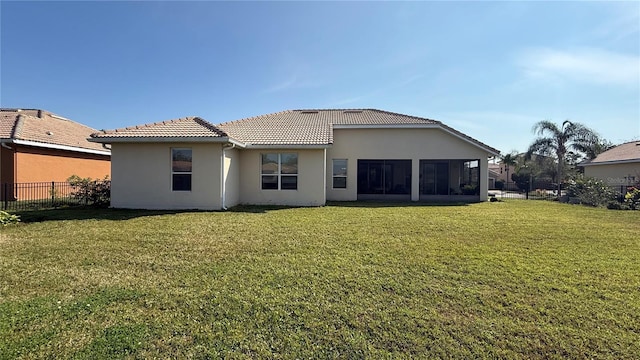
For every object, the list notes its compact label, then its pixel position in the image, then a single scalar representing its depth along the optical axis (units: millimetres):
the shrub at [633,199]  17453
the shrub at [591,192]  19031
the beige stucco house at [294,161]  13305
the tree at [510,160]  42562
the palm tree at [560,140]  30625
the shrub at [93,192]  13984
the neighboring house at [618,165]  24125
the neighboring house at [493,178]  45169
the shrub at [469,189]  20359
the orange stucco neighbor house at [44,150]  15840
